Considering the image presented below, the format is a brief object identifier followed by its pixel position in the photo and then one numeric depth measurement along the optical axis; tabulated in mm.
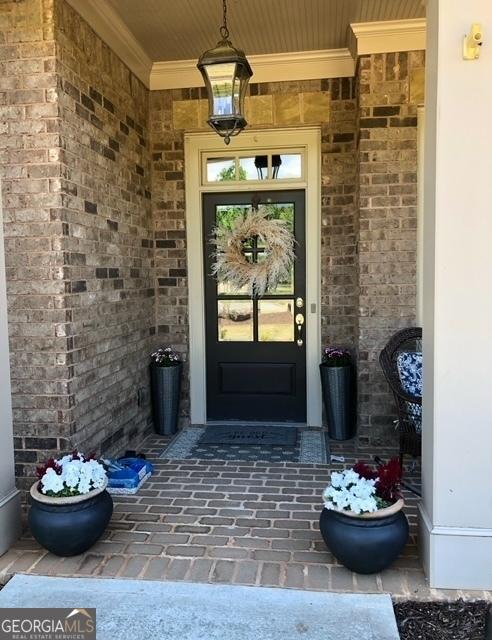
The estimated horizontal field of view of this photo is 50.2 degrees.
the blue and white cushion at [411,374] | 3274
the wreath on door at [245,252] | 4328
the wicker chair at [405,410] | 3141
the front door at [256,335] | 4410
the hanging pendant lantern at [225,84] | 2896
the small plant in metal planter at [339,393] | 4098
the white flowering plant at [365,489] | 2199
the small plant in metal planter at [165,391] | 4316
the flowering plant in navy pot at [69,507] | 2330
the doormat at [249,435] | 4102
